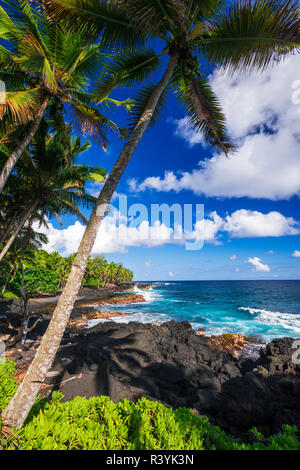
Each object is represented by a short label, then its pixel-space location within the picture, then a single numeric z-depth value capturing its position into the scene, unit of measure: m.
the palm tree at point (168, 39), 2.99
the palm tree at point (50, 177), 9.70
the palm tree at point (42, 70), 5.29
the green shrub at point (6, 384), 3.39
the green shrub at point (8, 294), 23.01
